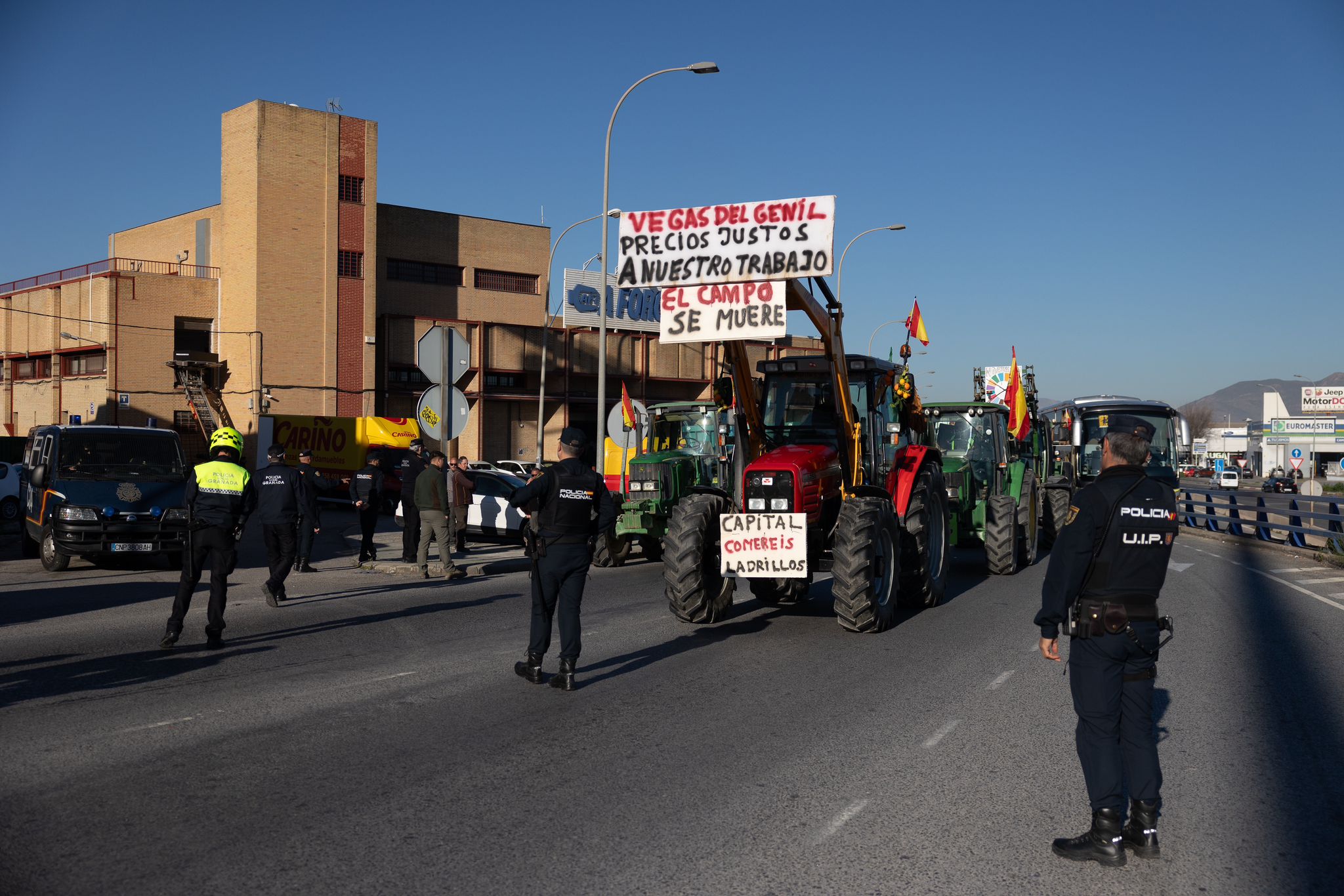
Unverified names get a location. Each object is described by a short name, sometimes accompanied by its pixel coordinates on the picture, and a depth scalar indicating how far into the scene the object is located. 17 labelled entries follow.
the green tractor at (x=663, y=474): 16.80
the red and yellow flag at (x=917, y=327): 18.16
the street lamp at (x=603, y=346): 21.38
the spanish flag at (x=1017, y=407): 21.19
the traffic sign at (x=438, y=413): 15.59
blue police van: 15.46
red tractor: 10.80
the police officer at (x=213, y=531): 9.65
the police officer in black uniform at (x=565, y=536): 8.34
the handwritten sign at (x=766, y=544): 10.60
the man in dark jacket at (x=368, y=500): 17.27
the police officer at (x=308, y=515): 15.46
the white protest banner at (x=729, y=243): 10.08
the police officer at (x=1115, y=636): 4.92
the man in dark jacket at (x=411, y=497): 16.58
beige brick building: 44.69
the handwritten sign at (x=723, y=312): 10.08
